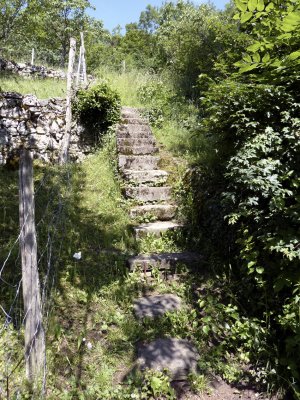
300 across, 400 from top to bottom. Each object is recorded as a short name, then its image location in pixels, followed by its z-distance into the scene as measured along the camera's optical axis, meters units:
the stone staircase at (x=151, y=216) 2.88
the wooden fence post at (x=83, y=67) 10.67
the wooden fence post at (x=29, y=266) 2.21
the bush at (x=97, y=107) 8.11
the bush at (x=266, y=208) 2.68
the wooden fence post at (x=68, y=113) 7.64
